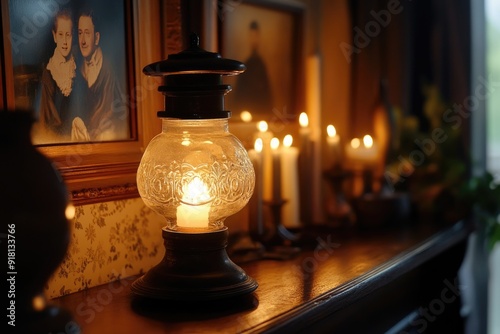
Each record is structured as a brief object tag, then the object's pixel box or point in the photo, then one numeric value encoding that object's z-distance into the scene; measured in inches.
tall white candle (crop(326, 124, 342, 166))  74.5
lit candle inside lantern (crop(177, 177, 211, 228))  43.4
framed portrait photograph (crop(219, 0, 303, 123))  64.6
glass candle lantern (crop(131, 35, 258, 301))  43.0
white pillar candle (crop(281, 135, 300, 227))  66.1
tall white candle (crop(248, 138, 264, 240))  60.0
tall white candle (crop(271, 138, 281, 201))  62.5
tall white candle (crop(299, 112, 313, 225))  69.0
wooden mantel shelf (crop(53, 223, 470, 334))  40.6
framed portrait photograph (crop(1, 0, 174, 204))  42.5
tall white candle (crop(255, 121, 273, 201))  63.5
